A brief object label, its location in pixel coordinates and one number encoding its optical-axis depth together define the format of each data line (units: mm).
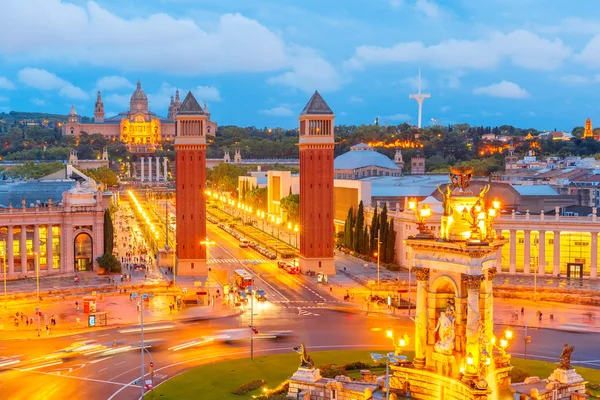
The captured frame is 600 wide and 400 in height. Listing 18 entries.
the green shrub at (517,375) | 51000
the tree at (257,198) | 181125
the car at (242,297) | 85688
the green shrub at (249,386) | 50844
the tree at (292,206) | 148000
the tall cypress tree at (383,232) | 109812
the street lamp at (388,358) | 39312
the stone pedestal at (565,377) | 46338
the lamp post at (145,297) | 50988
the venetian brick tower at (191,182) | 106938
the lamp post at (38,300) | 74938
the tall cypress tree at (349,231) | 124306
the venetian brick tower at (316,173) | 108188
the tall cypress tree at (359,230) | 119062
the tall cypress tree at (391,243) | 109062
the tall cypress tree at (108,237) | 106938
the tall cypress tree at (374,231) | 111562
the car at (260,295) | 86619
